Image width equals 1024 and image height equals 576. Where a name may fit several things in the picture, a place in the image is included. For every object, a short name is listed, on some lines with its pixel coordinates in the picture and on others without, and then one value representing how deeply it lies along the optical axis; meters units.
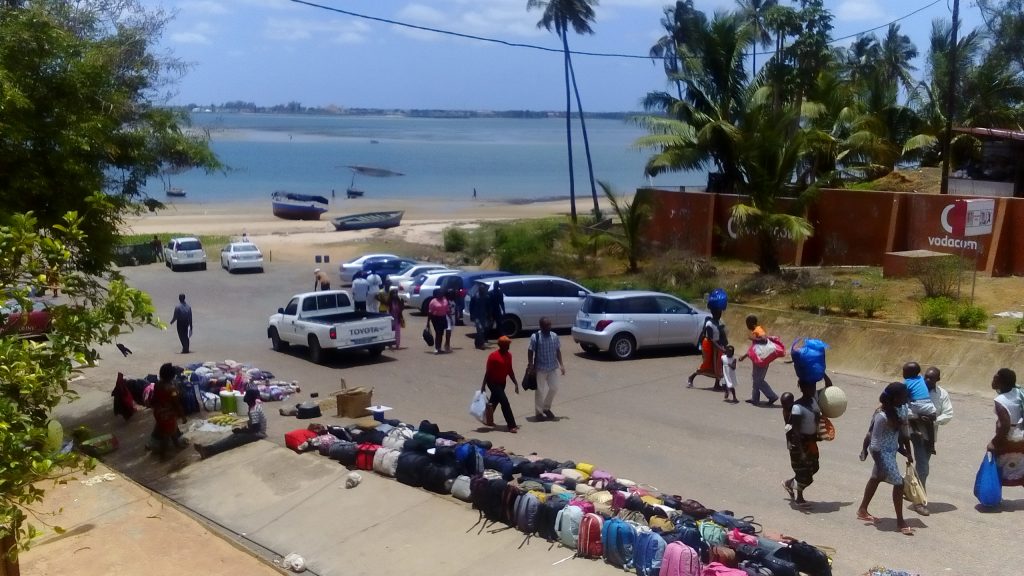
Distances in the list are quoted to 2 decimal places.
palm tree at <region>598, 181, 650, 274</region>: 29.38
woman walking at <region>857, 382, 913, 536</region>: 9.09
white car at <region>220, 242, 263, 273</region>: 38.44
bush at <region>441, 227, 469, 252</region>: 43.98
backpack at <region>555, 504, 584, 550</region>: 9.60
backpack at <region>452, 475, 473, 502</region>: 11.27
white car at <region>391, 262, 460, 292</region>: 29.03
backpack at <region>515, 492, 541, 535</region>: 10.09
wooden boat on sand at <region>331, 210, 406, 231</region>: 61.62
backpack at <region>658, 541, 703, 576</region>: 8.45
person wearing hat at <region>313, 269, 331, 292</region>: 27.03
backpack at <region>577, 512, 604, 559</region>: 9.37
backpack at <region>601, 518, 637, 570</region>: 9.07
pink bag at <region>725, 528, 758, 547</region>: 8.58
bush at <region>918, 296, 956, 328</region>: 18.24
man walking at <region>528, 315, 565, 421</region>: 14.52
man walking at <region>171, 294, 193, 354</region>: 21.75
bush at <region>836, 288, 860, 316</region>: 20.11
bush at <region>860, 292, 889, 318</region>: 19.84
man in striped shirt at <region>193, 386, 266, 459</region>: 14.34
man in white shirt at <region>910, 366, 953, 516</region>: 9.71
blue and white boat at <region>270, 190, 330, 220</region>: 75.44
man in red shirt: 13.91
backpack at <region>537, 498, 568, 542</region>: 9.88
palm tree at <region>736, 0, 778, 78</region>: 32.19
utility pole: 26.75
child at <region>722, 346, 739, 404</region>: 16.02
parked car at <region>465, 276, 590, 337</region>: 23.47
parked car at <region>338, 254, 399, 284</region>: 34.38
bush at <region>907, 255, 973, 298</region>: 19.95
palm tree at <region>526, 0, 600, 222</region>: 49.72
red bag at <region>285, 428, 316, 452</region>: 13.81
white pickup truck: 20.31
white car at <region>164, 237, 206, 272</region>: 39.94
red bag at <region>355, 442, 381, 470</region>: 12.73
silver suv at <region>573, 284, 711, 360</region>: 20.30
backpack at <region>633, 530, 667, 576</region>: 8.73
